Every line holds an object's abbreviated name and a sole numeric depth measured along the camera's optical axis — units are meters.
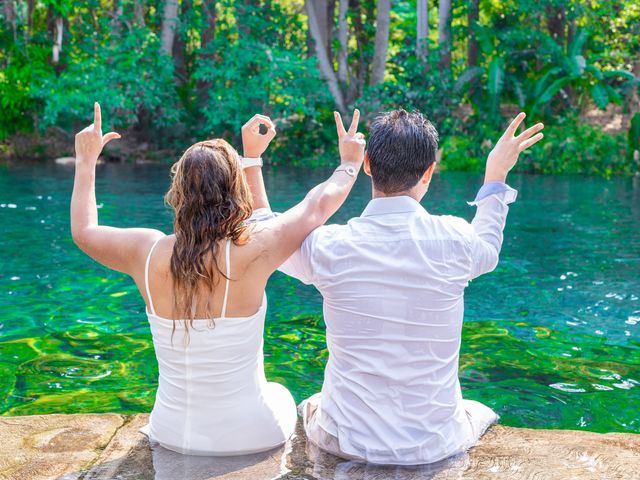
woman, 2.81
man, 2.79
